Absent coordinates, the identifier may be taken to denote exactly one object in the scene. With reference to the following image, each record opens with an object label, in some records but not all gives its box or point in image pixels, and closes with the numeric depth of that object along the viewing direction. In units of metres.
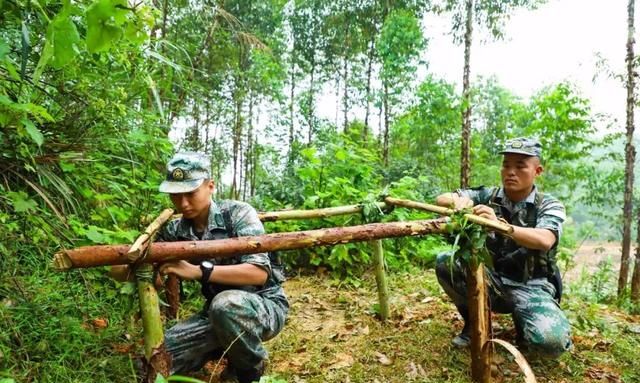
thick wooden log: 1.94
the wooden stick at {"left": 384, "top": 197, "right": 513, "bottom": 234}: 2.72
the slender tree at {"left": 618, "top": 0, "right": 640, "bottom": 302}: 7.84
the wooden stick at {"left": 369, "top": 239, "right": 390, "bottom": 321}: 4.05
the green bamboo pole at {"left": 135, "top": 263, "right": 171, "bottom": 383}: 2.07
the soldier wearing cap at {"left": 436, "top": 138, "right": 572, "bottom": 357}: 3.22
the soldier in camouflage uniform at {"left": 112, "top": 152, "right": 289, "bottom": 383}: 2.70
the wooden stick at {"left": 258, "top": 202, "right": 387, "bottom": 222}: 3.82
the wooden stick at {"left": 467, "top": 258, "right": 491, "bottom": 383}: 2.88
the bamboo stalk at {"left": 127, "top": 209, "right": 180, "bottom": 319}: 1.95
